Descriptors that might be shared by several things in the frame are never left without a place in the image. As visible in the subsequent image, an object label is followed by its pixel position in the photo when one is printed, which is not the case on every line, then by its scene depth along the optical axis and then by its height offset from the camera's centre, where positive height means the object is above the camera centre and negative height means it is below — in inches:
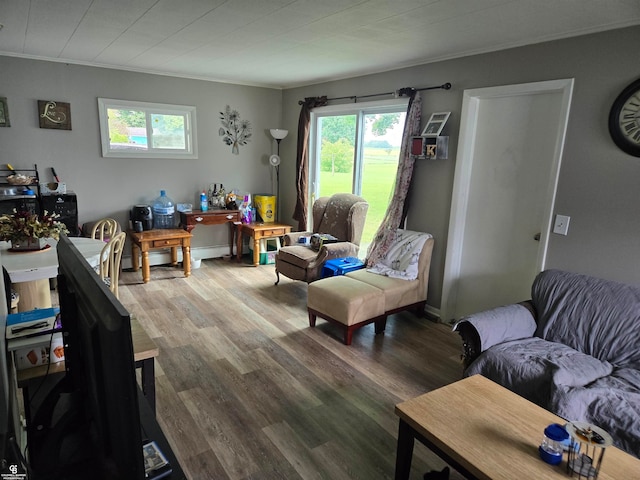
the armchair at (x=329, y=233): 166.2 -32.8
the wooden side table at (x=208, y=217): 200.1 -29.1
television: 28.1 -20.6
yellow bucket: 225.1 -25.1
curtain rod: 141.3 +28.3
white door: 118.9 -6.8
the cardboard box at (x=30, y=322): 62.2 -27.1
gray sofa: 78.3 -41.4
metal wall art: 215.8 +16.0
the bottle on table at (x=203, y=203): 210.8 -22.6
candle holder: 56.2 -38.9
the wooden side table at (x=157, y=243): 181.2 -38.6
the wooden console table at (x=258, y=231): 210.5 -36.1
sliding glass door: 171.5 +5.8
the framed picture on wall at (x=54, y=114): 168.7 +15.8
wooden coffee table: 58.0 -41.2
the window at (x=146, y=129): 185.8 +12.8
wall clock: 97.4 +13.2
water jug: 197.5 -26.3
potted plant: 109.8 -21.0
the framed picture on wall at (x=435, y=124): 141.3 +15.2
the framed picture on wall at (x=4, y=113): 160.9 +14.7
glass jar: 58.6 -39.3
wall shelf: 142.4 +7.1
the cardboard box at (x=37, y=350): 59.9 -29.2
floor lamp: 221.5 +1.9
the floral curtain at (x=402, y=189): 150.8 -8.4
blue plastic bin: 158.7 -39.5
